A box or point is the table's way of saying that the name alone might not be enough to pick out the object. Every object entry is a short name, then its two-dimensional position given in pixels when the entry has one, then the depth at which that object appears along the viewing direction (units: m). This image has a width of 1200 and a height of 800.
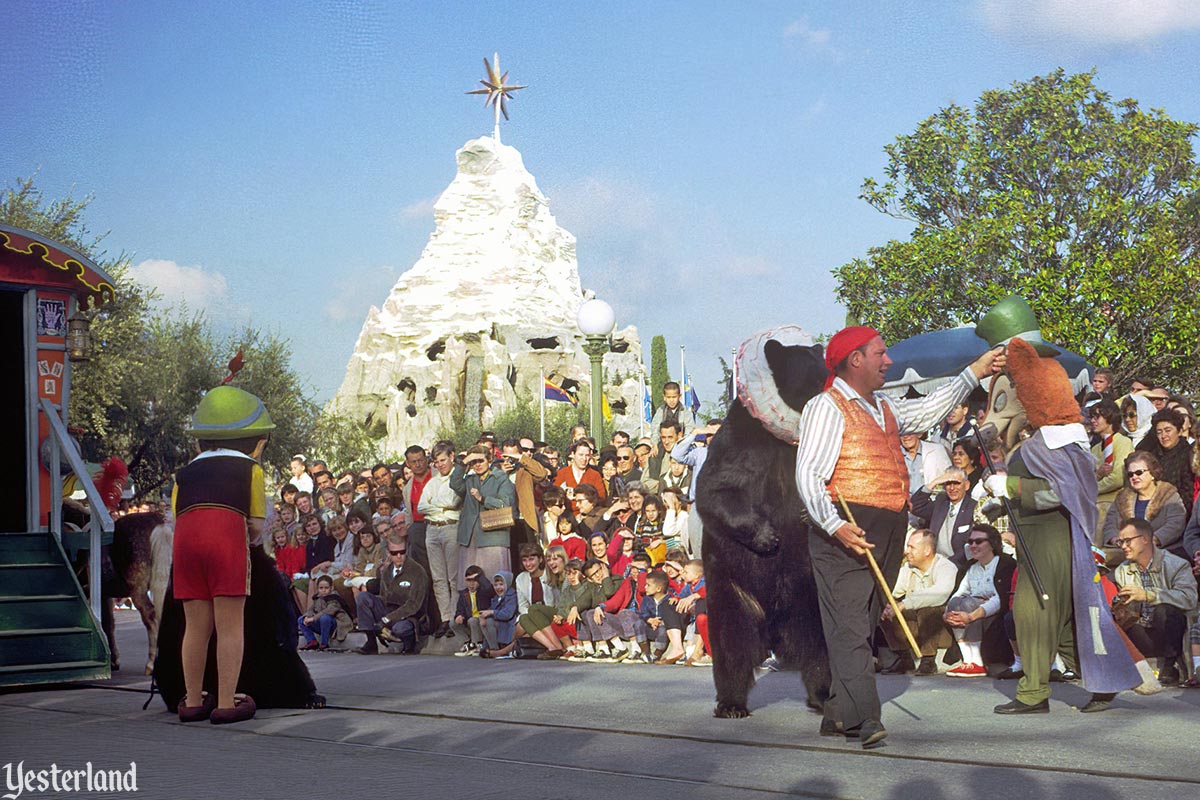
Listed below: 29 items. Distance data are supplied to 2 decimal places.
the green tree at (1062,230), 26.06
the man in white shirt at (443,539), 14.05
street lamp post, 18.34
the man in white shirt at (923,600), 10.13
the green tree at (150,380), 31.92
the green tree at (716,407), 39.67
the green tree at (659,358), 60.19
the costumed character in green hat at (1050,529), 7.50
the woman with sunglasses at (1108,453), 10.76
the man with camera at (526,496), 14.08
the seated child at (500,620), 12.89
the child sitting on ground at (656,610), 11.76
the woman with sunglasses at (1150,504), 9.77
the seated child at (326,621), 14.46
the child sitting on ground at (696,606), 11.39
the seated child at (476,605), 13.20
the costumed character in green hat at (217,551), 8.11
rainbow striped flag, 27.85
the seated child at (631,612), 11.95
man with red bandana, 6.76
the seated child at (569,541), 12.96
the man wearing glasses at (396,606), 13.80
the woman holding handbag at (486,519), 13.62
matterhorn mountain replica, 79.69
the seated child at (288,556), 16.51
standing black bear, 7.64
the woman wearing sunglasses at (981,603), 9.85
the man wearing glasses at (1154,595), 9.10
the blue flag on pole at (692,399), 26.49
